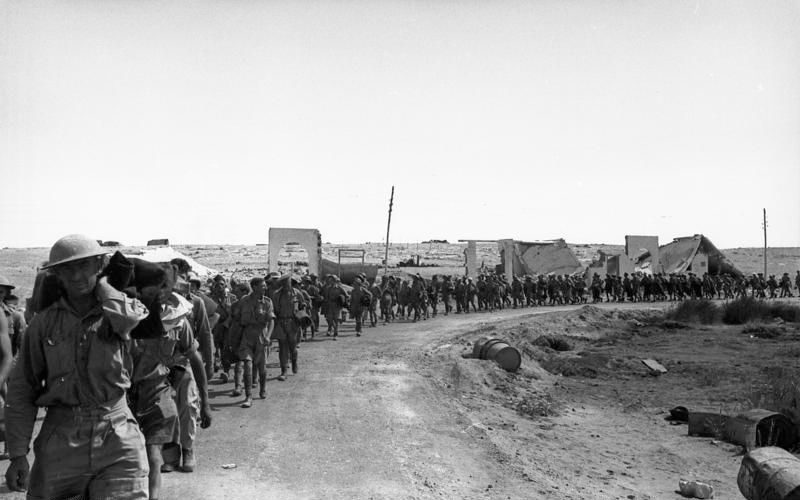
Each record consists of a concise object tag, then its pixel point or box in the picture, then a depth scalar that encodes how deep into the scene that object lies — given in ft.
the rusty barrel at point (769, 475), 19.77
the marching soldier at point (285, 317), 37.78
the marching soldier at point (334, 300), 62.18
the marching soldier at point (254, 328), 32.30
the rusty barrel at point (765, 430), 30.14
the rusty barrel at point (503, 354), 46.93
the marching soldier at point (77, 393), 10.36
